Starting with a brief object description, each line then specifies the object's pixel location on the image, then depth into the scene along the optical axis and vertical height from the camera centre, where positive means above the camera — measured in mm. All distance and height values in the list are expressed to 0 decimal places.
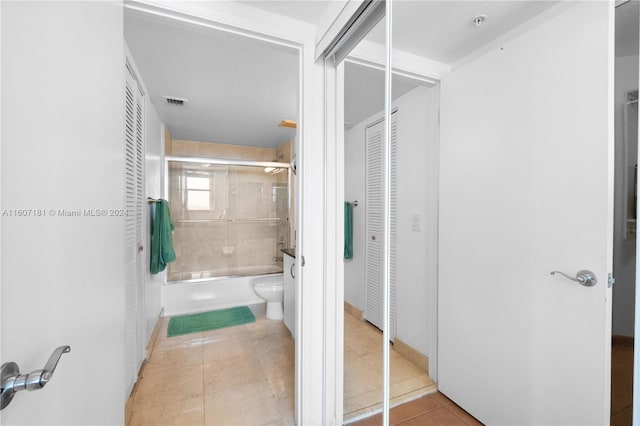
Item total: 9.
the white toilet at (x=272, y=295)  2846 -948
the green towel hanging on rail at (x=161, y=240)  2360 -280
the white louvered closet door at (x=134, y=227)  1573 -116
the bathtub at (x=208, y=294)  2979 -1035
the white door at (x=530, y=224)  571 -40
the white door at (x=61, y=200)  499 +23
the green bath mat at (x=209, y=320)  2576 -1208
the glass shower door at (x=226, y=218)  3365 -115
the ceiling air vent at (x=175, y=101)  2230 +982
